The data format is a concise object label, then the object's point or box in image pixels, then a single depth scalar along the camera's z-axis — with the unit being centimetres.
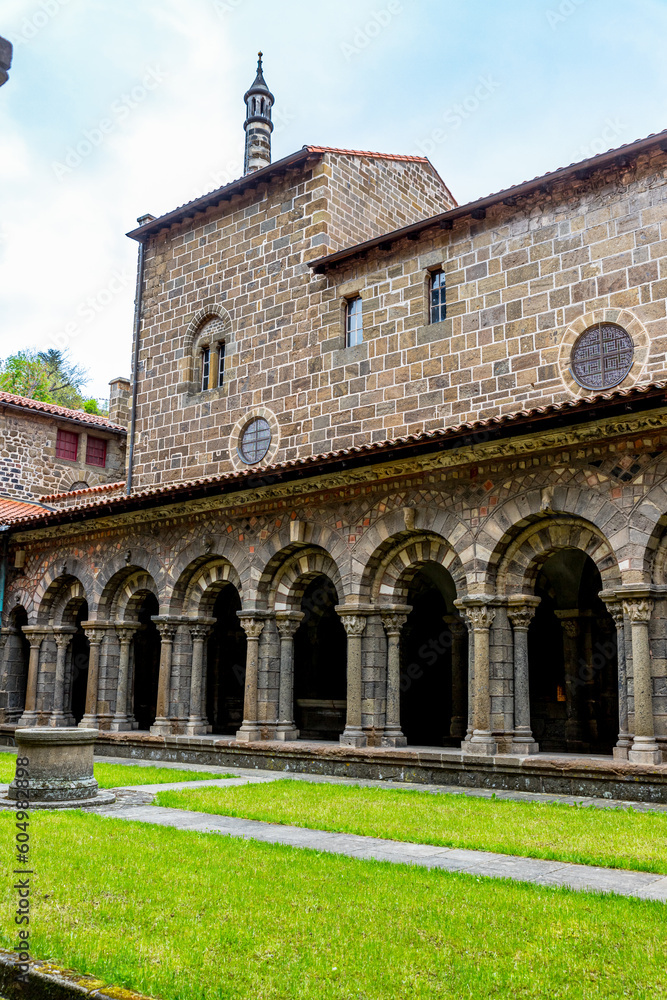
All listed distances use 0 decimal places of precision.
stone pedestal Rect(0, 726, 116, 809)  891
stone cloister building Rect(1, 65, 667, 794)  1125
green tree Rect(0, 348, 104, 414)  4262
